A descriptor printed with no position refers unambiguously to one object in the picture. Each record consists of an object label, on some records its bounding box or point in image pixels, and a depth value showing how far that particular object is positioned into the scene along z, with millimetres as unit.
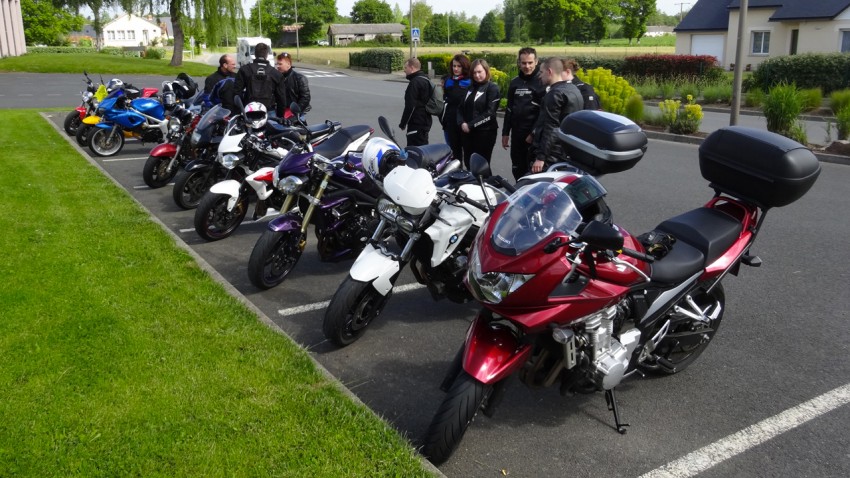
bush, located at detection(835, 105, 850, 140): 13445
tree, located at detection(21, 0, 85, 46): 83438
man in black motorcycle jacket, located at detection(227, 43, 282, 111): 10938
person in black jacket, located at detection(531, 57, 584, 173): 6980
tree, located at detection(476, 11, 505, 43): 121250
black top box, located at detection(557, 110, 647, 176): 4359
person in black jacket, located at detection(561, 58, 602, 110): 7386
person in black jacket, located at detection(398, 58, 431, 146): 9781
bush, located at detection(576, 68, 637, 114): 17359
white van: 43375
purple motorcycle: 6066
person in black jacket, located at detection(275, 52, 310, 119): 11312
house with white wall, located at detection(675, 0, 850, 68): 36906
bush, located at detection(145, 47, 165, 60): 57188
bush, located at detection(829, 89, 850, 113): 16219
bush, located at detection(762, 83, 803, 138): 13984
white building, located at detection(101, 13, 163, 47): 135250
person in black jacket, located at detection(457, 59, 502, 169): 8930
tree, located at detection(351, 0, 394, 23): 140625
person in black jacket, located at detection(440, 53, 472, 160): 9437
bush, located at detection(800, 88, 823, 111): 20047
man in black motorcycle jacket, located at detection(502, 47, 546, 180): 8031
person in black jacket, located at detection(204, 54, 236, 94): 12242
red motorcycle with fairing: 3391
